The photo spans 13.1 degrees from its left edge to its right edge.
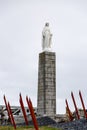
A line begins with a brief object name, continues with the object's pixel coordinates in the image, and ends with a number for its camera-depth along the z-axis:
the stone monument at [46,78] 53.31
